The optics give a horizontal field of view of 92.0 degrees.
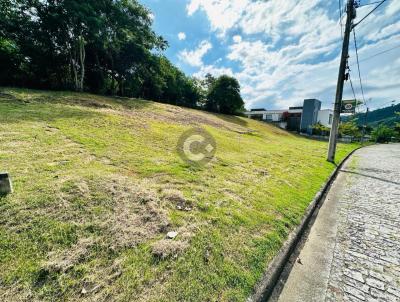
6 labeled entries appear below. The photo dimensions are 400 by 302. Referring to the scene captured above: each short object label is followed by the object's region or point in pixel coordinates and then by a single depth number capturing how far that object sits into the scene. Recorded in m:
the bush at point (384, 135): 42.41
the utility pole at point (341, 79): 9.62
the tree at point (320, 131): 33.43
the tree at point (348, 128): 28.53
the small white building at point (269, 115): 49.47
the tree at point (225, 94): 34.25
